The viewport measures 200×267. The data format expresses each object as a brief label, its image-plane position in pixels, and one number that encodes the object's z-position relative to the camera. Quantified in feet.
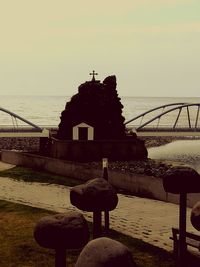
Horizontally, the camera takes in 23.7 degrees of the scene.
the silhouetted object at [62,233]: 27.02
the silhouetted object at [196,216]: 30.09
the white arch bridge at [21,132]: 242.66
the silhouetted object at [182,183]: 37.09
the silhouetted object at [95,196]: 34.78
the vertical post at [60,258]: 27.60
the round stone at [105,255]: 19.21
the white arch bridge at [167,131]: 258.57
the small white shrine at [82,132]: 140.46
